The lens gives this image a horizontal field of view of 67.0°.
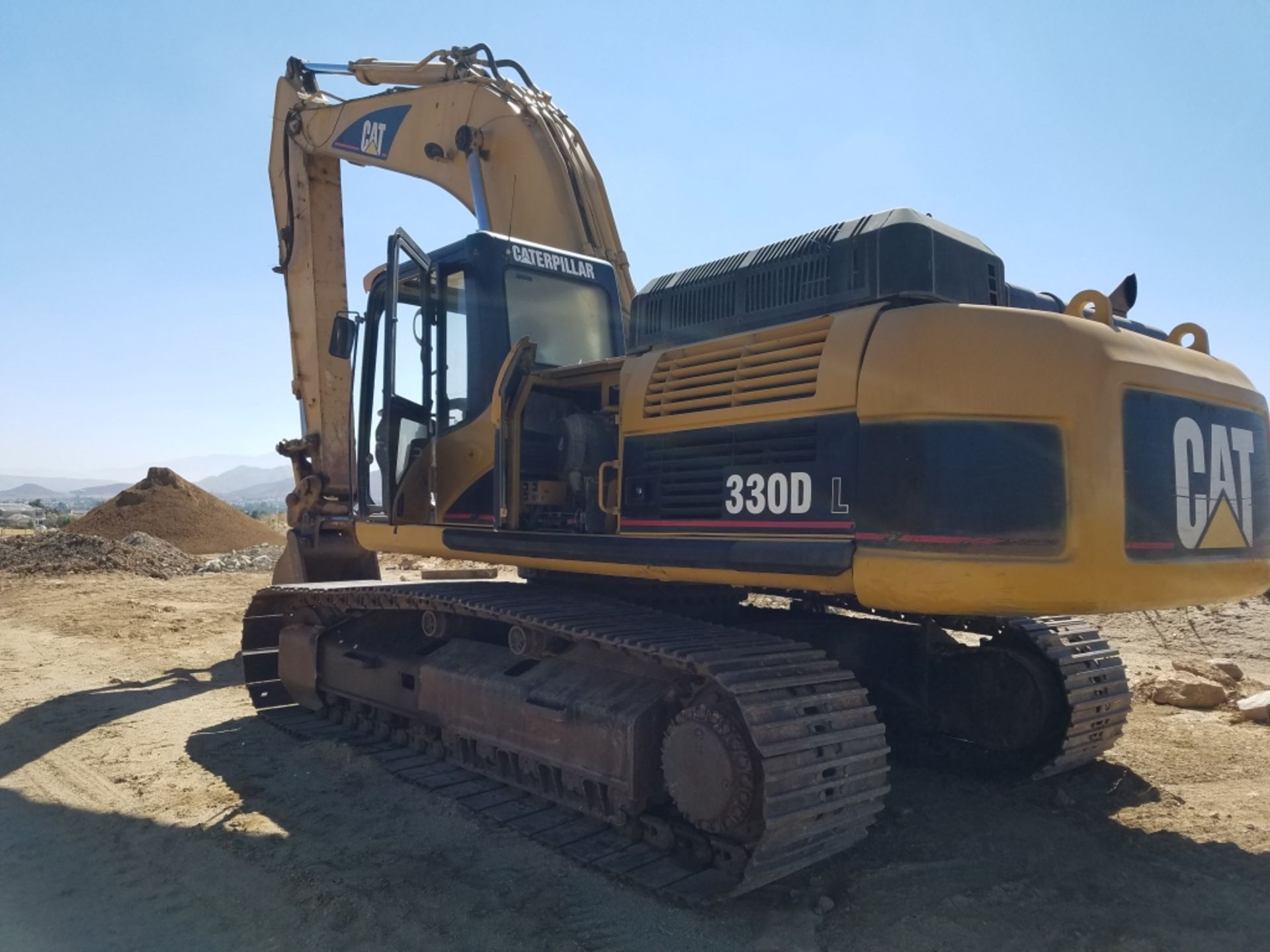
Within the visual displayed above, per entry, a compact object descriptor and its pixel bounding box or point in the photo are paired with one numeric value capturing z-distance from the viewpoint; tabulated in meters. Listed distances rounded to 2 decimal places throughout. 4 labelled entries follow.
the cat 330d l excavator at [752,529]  3.44
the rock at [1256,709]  6.27
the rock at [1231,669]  7.68
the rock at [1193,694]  6.79
